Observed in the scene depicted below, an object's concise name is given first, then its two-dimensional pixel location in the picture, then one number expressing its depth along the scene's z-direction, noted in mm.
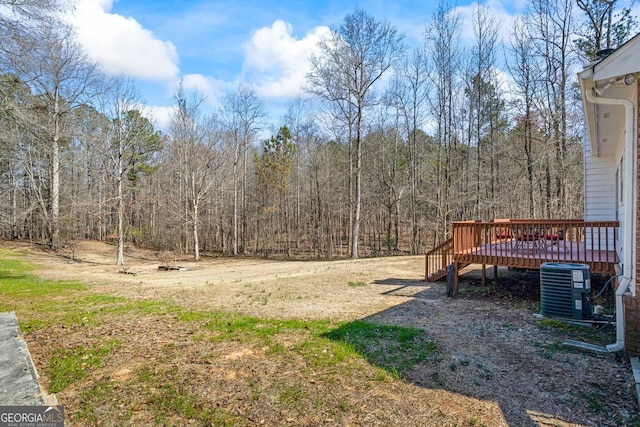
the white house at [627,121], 4062
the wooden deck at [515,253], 6655
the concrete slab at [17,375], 2933
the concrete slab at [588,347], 4363
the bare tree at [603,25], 14523
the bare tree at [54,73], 8516
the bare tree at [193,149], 21875
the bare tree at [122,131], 17484
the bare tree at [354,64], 19938
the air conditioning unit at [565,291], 5648
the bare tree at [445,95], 20531
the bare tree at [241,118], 27906
